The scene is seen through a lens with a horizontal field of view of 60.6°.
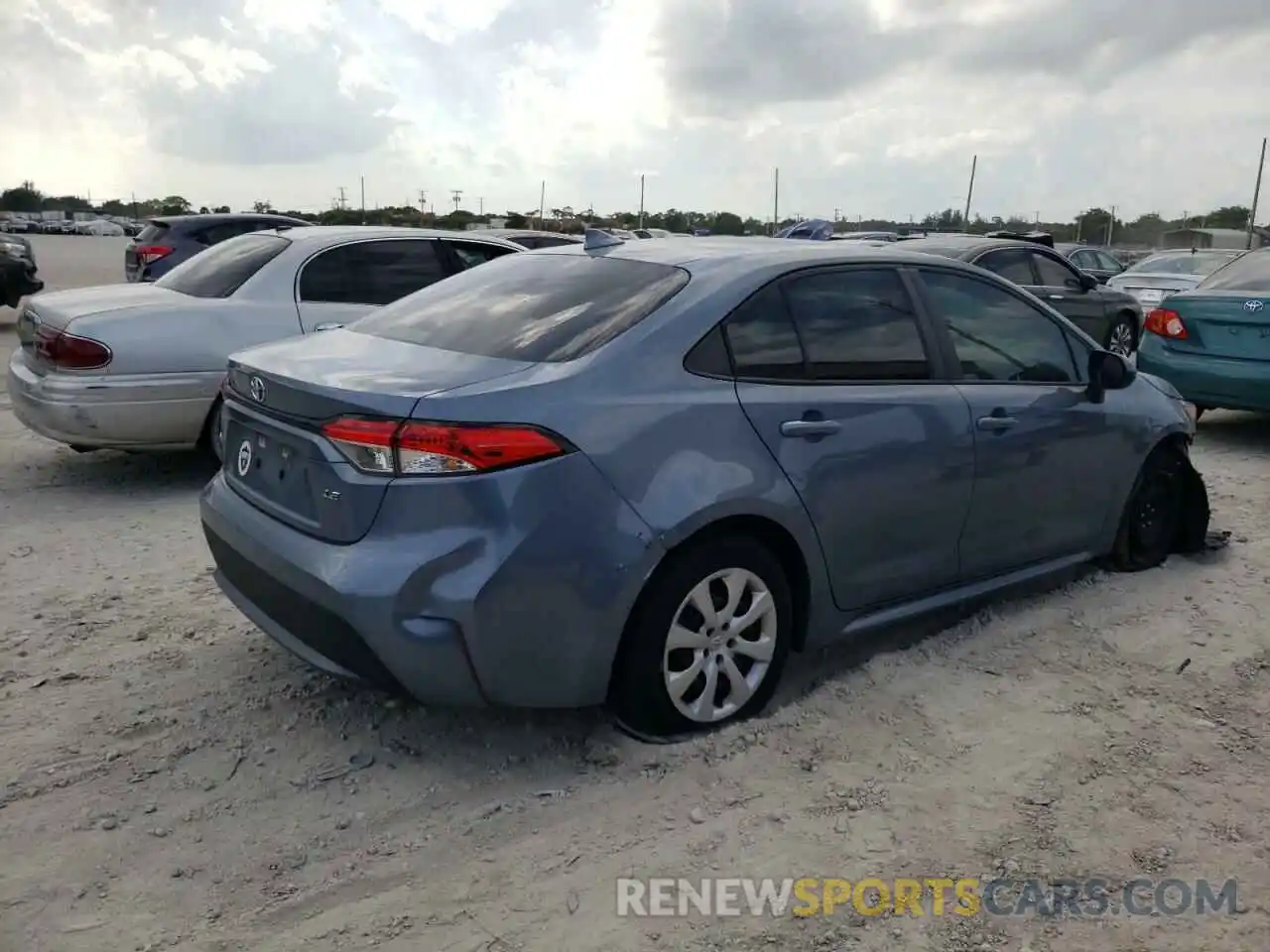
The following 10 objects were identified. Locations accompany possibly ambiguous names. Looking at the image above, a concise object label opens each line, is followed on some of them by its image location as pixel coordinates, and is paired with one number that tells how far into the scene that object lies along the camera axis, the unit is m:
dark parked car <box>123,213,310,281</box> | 13.00
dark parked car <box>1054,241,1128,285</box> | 20.64
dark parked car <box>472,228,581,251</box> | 12.77
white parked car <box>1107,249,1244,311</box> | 14.61
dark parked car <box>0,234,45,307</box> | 14.79
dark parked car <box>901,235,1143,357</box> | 10.10
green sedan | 7.88
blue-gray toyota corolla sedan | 2.94
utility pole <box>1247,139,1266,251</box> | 37.30
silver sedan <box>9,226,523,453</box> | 5.90
